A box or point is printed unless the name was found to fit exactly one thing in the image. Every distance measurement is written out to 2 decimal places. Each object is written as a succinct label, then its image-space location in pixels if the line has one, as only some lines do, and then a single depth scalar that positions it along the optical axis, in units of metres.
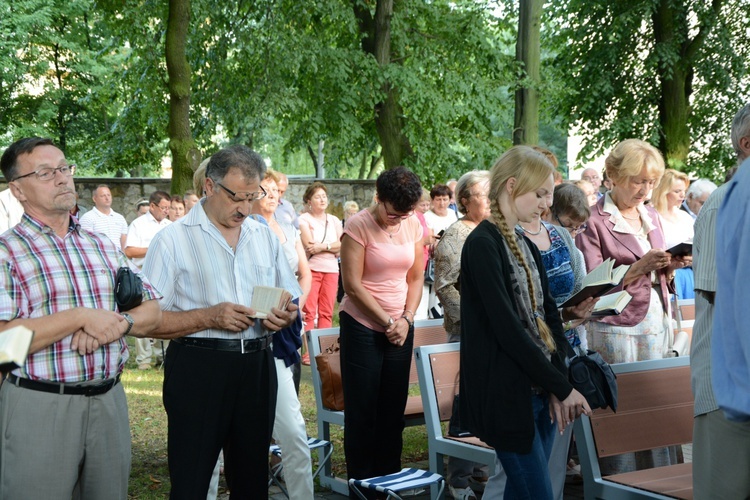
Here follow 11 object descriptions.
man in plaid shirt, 3.46
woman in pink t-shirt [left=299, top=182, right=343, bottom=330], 11.88
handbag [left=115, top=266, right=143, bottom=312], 3.71
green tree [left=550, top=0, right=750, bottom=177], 21.94
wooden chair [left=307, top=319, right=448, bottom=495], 6.29
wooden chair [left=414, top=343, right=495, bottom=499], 5.44
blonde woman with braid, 3.75
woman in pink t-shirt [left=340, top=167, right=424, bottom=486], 5.71
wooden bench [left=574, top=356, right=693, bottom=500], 4.54
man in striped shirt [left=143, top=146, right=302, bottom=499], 4.14
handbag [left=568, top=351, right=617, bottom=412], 4.07
